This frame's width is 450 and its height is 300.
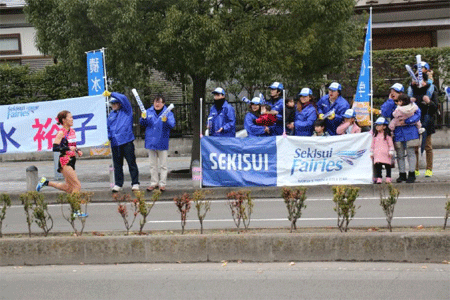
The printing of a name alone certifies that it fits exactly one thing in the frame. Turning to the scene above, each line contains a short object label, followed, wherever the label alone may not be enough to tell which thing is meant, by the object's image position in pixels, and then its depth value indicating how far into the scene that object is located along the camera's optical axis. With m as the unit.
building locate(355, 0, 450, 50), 25.83
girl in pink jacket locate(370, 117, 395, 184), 14.48
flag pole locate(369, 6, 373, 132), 15.01
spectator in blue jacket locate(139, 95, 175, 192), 14.88
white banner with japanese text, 16.28
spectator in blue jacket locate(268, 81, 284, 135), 15.59
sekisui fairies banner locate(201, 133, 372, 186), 14.76
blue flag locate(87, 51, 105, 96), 16.52
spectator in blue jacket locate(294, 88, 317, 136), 15.30
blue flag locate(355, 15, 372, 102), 15.79
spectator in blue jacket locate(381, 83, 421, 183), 14.60
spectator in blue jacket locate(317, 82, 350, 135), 15.18
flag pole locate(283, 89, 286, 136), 14.81
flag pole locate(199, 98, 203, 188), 15.15
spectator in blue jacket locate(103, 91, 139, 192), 14.98
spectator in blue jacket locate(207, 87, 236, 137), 15.51
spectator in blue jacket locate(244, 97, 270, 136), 15.52
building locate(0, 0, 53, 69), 28.25
